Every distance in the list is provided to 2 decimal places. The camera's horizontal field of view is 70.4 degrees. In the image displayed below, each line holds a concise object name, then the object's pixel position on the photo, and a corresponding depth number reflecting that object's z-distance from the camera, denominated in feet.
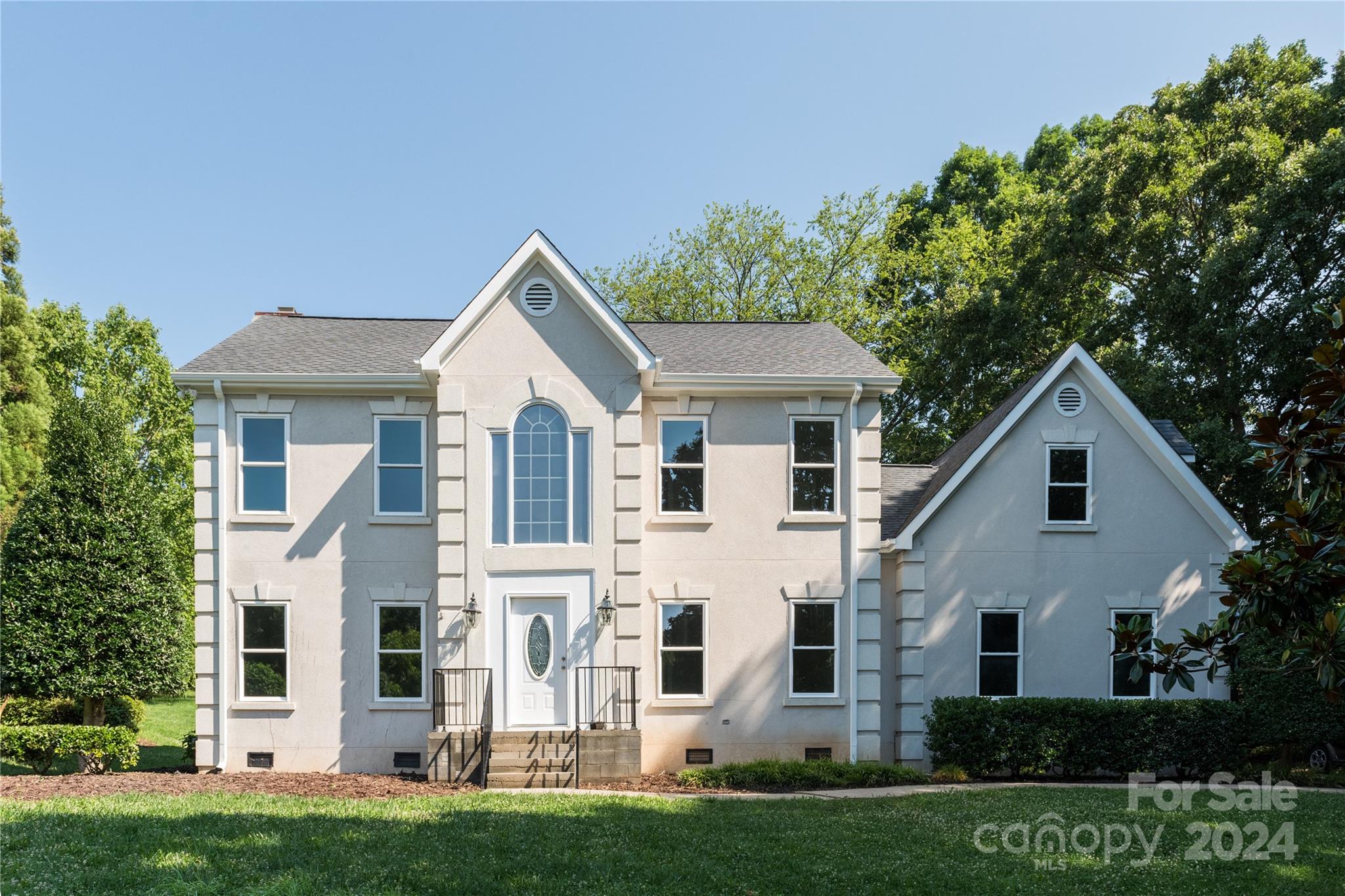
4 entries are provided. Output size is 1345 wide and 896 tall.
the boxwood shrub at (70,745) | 46.85
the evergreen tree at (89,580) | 53.16
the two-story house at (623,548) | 49.32
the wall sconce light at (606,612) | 48.73
